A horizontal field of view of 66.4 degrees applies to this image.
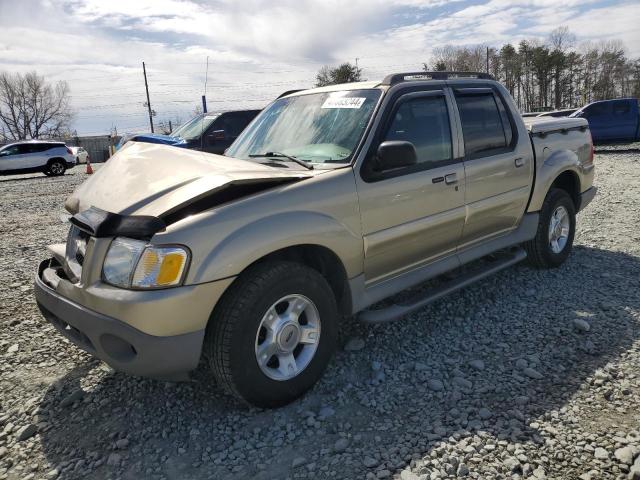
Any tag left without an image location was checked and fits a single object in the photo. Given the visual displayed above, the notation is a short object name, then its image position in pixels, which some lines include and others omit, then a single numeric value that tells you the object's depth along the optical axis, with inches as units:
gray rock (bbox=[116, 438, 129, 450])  102.6
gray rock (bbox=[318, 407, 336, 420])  109.7
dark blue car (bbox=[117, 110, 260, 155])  417.1
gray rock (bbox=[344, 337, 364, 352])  138.5
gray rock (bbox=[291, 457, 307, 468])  95.0
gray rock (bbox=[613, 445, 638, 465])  91.6
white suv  808.9
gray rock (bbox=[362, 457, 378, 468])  93.6
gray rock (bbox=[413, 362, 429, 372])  127.3
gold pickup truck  97.0
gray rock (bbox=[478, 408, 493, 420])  106.0
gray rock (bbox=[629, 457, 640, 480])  87.1
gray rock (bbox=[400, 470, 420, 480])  90.0
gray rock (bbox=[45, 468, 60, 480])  95.1
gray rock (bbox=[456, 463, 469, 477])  90.1
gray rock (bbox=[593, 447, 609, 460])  93.0
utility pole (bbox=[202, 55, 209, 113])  459.9
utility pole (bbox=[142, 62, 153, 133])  1639.8
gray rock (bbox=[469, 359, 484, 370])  126.7
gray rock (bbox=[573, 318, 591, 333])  143.5
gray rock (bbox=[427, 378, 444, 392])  118.0
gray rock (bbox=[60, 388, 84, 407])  118.8
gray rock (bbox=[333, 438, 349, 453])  98.7
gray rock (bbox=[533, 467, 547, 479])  88.7
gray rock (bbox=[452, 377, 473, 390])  118.5
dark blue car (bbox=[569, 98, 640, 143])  667.4
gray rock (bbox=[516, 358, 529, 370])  125.8
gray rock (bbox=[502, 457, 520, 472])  90.7
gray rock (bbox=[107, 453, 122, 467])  98.2
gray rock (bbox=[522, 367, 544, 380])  121.0
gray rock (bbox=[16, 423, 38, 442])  107.4
